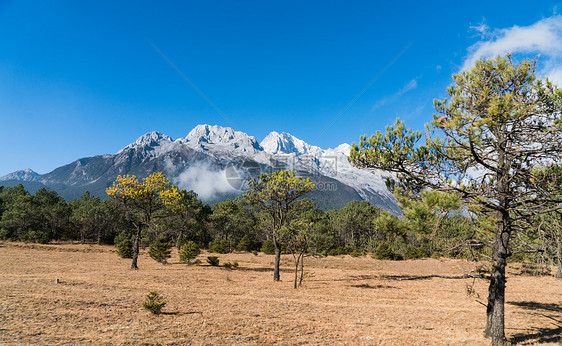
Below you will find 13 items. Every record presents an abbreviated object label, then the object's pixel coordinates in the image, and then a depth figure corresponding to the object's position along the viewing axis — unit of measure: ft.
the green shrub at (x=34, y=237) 149.69
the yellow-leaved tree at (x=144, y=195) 70.28
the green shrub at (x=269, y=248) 162.30
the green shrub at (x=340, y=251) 163.73
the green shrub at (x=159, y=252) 90.12
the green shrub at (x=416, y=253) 153.10
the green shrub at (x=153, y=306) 32.14
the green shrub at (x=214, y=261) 93.72
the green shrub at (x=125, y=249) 100.02
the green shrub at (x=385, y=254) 146.20
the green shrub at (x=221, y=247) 156.25
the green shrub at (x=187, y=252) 92.48
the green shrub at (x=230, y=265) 92.67
